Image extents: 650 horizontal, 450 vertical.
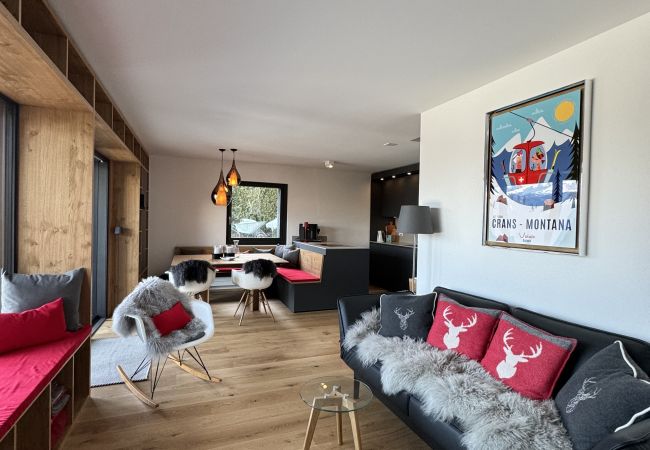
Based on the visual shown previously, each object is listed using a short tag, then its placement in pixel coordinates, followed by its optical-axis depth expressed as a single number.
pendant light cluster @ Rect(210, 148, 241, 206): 5.21
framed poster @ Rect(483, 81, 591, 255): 2.15
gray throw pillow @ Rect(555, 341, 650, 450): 1.35
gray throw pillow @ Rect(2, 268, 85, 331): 2.21
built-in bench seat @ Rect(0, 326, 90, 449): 1.48
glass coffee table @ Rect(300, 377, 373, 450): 1.85
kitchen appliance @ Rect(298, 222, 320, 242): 7.07
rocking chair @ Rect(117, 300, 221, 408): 2.57
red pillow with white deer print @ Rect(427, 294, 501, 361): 2.29
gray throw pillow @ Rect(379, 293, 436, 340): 2.64
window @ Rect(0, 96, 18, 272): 2.33
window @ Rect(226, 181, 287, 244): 6.89
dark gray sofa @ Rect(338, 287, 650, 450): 1.20
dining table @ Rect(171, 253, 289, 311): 4.75
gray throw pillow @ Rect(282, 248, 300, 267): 6.02
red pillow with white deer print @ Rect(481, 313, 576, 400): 1.83
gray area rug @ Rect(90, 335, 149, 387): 2.90
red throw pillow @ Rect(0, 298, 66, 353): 2.00
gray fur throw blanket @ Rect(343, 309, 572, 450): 1.51
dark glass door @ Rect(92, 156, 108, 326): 4.40
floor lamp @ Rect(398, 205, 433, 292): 3.22
